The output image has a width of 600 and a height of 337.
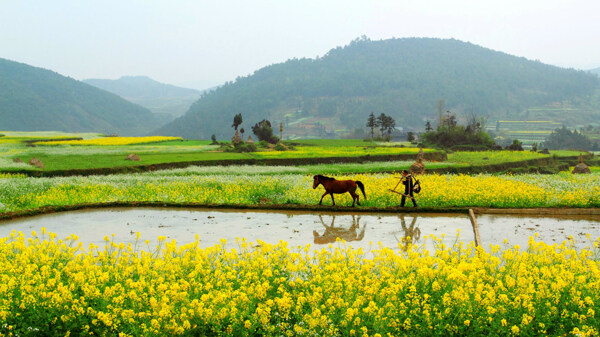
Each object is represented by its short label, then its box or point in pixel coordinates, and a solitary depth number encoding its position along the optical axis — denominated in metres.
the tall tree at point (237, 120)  68.73
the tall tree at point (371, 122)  84.91
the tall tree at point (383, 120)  89.49
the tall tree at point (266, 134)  73.81
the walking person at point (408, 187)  18.92
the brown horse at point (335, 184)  18.19
